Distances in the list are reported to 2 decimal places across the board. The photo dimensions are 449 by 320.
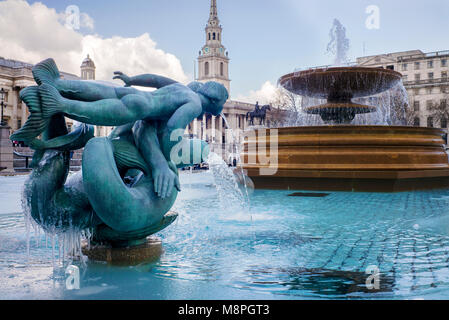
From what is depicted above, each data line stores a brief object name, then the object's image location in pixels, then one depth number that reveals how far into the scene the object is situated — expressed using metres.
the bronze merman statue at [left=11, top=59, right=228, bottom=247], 2.88
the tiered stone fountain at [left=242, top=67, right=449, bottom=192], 8.92
